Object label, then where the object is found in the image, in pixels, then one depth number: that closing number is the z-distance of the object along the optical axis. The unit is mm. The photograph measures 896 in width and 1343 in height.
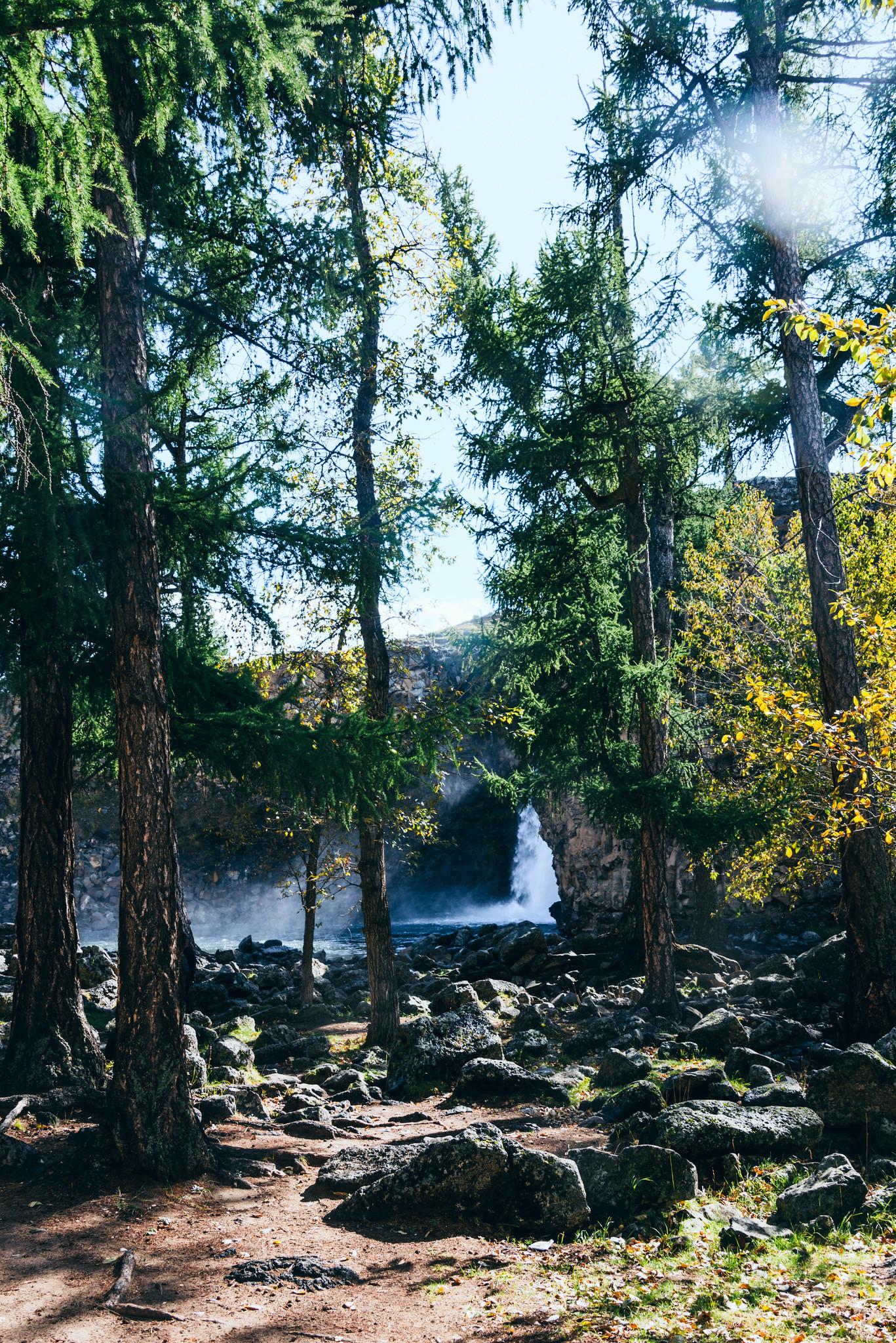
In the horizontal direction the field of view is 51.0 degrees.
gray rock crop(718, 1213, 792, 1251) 5848
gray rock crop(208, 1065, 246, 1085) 10367
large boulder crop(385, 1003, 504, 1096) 10742
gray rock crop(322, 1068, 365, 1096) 10570
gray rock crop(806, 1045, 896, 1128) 7777
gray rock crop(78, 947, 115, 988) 15937
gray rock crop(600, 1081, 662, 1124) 8820
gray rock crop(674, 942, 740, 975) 18547
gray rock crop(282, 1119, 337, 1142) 8633
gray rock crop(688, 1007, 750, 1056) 11469
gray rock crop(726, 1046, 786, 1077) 10023
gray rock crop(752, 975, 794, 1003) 14380
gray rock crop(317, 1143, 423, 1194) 7047
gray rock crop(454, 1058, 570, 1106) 10203
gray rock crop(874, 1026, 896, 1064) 8883
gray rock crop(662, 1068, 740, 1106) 8688
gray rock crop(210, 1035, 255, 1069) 10992
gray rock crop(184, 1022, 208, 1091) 9496
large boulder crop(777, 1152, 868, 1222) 6121
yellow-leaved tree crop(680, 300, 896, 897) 5328
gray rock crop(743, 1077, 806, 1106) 8344
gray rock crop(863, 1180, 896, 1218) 6094
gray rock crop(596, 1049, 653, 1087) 10297
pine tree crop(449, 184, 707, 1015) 14141
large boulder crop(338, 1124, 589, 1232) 6426
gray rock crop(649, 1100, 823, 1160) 7223
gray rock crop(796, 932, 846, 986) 15266
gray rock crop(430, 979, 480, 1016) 15336
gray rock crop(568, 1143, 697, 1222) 6504
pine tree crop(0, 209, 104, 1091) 7199
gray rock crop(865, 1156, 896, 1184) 6828
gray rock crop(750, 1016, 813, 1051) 11242
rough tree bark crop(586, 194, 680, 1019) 13977
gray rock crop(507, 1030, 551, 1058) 12219
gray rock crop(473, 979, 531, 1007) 16547
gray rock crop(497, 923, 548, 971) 20719
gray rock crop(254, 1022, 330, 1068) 12258
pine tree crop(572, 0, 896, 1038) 10625
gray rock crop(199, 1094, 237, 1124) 8781
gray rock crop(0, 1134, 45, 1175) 6656
